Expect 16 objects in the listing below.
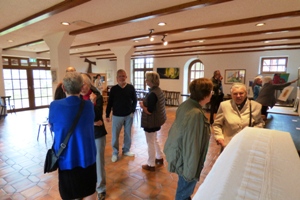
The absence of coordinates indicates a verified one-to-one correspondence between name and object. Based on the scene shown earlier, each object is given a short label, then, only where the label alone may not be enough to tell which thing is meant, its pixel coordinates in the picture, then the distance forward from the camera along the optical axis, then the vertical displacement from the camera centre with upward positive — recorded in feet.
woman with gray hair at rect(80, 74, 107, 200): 6.14 -1.55
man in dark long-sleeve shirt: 9.18 -1.31
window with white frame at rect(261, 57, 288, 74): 22.16 +2.08
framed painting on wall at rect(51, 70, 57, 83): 13.99 +0.25
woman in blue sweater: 4.37 -1.59
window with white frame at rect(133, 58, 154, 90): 33.91 +2.08
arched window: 29.01 +1.77
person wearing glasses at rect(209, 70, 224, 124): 16.69 -1.28
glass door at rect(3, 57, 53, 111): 24.50 -0.45
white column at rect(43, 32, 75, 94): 13.49 +2.21
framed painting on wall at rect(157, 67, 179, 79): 30.24 +1.25
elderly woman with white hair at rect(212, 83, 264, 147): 5.74 -1.15
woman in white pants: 8.09 -1.42
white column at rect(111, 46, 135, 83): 19.08 +2.60
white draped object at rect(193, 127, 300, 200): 2.13 -1.34
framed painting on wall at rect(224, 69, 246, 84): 24.50 +0.70
